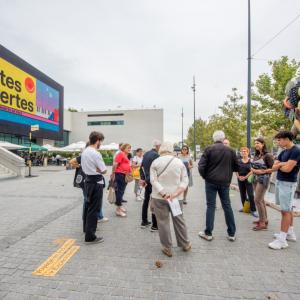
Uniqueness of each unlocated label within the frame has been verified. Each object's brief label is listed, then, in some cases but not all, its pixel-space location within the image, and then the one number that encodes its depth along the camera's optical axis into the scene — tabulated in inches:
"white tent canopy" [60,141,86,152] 1003.8
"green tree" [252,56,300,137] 651.5
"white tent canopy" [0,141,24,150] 802.5
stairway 545.9
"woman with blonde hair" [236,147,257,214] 230.7
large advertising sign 970.1
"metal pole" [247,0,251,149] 383.9
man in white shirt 155.7
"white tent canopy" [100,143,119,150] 1075.9
